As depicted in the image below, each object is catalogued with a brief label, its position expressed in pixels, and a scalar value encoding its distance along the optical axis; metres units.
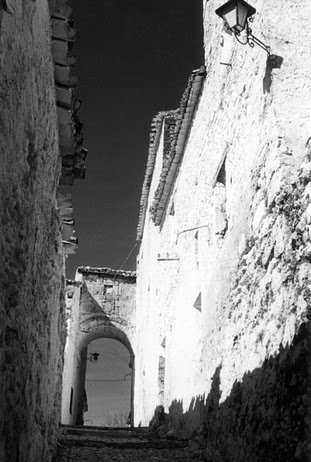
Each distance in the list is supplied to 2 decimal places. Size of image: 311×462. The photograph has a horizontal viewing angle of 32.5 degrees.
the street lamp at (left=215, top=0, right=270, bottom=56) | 5.27
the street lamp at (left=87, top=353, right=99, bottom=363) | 19.83
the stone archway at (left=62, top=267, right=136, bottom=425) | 18.39
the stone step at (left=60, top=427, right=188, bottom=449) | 7.21
